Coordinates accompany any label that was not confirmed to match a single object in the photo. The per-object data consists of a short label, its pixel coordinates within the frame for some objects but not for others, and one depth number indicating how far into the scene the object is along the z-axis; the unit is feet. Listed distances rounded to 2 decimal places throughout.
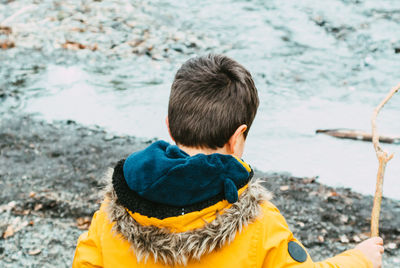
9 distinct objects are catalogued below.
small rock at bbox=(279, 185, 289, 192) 12.59
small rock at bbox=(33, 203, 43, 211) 11.39
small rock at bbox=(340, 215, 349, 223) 11.10
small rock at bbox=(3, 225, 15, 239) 10.45
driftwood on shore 15.77
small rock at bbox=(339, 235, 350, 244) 10.41
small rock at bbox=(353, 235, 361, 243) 10.41
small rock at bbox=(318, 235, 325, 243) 10.44
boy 4.53
